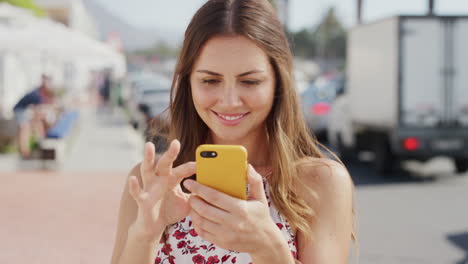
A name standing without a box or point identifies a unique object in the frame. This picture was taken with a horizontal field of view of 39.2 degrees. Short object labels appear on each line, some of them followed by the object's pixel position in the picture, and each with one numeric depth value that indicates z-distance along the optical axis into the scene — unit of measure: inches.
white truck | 388.8
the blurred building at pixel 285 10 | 790.8
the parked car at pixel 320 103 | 594.2
